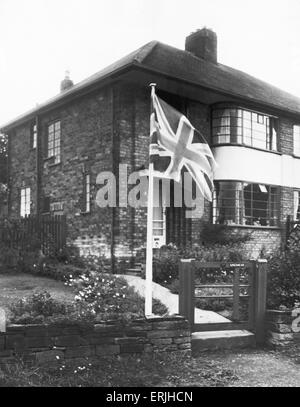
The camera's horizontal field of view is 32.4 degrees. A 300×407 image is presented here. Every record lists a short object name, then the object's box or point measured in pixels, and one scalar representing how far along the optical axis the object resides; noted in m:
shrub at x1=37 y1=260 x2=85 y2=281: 12.70
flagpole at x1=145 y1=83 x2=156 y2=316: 7.91
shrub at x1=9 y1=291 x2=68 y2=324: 7.16
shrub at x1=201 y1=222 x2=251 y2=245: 16.73
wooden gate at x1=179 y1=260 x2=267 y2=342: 8.47
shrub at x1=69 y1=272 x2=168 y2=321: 7.68
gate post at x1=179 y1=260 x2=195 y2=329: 8.41
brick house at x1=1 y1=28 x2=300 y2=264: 15.46
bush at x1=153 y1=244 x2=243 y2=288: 13.28
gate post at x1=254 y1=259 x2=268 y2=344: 8.92
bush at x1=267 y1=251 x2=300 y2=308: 9.24
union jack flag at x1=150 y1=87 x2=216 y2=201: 8.30
